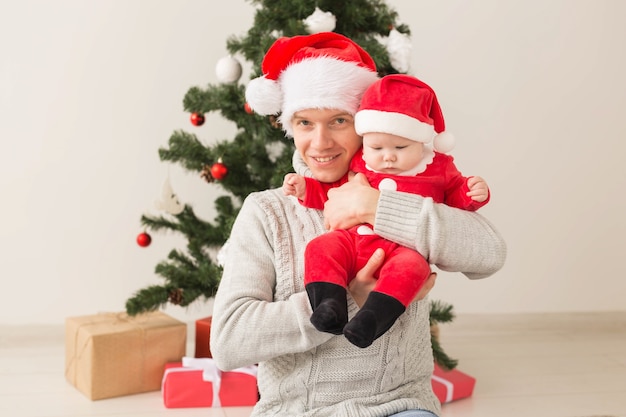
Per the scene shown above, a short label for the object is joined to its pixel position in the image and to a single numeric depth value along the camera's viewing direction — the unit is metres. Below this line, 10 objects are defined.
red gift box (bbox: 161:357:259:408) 2.52
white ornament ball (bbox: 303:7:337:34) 2.27
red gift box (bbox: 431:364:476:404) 2.62
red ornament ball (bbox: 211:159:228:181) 2.45
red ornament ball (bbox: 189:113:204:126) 2.60
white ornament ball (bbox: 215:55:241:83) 2.49
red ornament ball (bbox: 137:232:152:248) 2.71
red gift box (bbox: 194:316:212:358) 2.74
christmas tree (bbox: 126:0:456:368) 2.38
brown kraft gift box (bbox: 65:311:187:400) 2.57
